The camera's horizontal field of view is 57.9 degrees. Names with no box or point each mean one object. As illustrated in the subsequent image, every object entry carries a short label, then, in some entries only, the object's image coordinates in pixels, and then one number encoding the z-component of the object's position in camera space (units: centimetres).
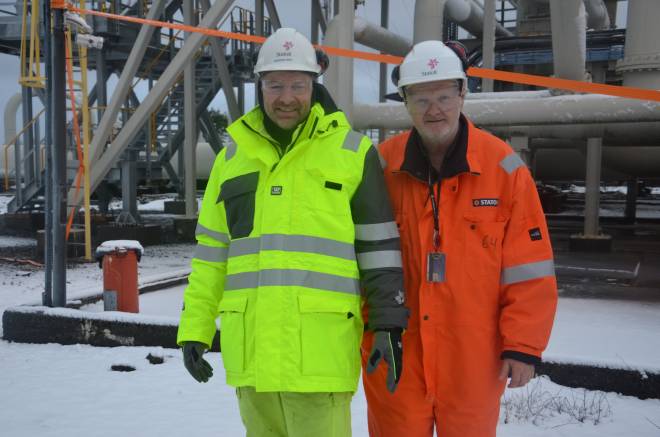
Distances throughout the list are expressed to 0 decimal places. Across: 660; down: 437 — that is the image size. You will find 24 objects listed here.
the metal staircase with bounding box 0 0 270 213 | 1371
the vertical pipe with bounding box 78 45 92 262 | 757
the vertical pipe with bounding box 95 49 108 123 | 1379
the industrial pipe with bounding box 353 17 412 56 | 1084
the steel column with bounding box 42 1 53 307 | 538
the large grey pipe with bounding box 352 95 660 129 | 595
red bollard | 556
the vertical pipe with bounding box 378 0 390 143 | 1570
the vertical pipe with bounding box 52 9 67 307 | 542
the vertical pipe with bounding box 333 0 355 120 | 726
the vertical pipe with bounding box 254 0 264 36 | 1388
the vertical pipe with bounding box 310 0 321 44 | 1445
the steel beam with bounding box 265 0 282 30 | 1420
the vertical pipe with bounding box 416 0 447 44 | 891
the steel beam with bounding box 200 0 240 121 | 1257
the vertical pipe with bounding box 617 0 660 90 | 598
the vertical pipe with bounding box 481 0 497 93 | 1121
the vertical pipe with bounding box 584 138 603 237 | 1042
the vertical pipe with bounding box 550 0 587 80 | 634
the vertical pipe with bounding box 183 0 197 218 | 1246
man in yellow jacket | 209
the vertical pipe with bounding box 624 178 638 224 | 1733
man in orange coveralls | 218
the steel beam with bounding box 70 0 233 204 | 956
